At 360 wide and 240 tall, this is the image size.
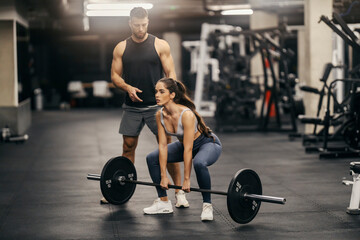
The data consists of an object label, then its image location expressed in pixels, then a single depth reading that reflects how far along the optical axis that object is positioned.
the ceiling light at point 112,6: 12.24
